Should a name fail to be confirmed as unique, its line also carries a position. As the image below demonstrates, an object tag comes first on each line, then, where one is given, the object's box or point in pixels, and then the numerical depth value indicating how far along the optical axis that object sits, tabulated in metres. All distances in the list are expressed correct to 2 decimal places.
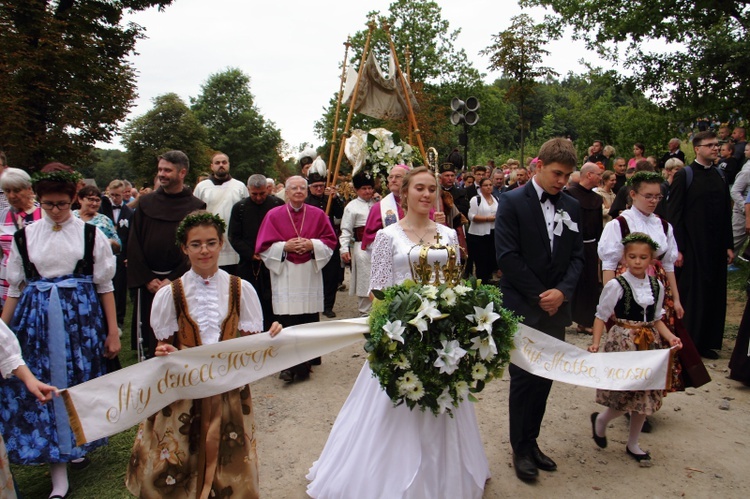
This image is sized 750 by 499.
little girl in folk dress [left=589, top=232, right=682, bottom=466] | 4.46
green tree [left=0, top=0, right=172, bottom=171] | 13.88
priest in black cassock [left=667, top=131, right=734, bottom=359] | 6.87
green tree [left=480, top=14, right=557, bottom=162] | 21.20
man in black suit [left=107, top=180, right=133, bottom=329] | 9.11
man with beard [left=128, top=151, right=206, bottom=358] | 5.80
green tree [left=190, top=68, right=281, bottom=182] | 60.03
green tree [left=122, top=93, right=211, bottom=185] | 51.81
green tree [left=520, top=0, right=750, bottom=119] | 11.67
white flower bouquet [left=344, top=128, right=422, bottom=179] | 8.73
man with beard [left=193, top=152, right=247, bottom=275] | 7.83
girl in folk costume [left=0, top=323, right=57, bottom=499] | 2.95
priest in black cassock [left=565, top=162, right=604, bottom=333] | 7.61
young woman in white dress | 3.54
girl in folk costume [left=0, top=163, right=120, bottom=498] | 3.94
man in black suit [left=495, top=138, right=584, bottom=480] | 4.04
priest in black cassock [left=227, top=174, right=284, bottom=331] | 7.39
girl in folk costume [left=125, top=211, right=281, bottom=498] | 3.35
